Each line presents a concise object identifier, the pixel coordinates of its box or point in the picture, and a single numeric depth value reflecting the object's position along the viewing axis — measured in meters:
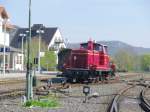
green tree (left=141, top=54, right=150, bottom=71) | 131.75
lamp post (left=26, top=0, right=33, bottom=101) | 20.30
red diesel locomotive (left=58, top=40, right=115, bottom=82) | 37.56
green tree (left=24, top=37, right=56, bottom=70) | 90.43
